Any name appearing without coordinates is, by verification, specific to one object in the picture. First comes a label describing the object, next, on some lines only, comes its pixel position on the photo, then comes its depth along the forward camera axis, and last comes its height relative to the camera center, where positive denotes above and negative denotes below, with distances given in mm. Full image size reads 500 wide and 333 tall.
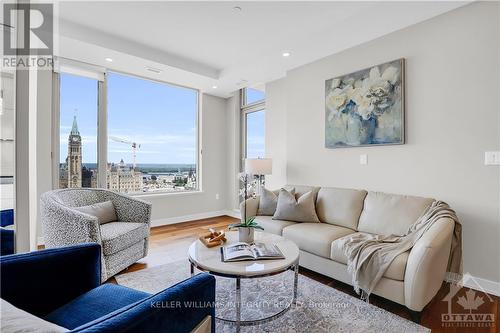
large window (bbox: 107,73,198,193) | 4184 +570
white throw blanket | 1938 -668
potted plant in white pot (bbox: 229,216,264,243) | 2129 -545
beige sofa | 1735 -649
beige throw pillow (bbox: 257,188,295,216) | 3250 -462
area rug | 1739 -1098
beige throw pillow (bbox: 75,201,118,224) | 2701 -485
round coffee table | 1608 -660
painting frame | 2682 +745
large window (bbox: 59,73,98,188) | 3656 +539
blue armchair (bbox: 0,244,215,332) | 855 -562
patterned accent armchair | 2209 -580
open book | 1783 -631
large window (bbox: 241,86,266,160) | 4938 +928
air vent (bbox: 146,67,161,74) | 3921 +1541
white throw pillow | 654 -425
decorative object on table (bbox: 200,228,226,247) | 2082 -614
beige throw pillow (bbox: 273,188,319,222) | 2949 -497
